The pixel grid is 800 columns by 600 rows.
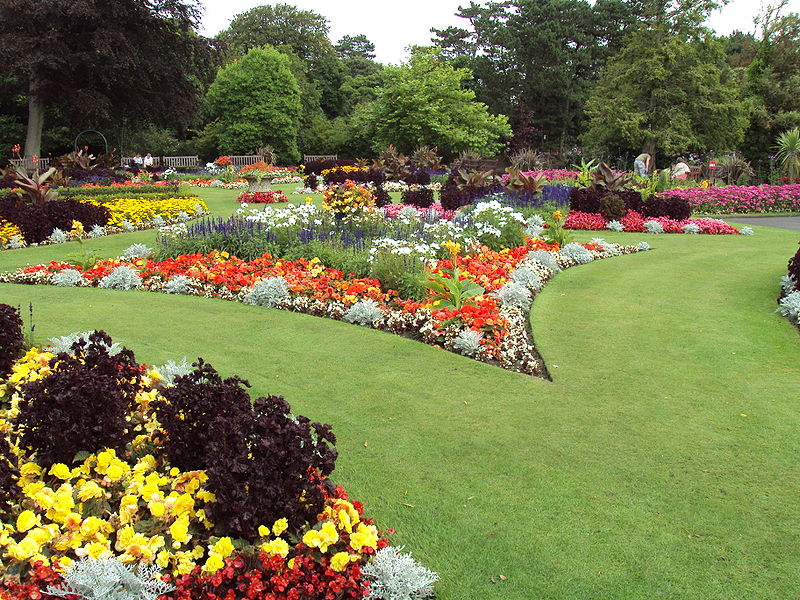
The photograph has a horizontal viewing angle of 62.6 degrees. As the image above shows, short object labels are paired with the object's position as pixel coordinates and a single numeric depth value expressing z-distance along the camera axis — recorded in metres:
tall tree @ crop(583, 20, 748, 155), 30.84
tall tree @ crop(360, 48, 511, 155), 33.28
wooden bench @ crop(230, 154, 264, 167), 35.91
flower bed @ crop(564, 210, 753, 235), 13.77
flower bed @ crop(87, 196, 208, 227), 13.74
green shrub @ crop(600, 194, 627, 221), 14.16
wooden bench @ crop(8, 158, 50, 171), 26.60
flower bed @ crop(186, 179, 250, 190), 25.58
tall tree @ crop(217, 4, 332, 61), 53.00
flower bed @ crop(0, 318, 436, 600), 2.33
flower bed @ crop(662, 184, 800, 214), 18.50
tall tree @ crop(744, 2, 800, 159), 32.03
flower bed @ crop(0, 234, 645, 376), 5.80
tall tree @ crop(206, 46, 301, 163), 39.25
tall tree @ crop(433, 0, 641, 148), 42.91
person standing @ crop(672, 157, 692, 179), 24.15
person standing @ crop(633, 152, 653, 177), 24.56
